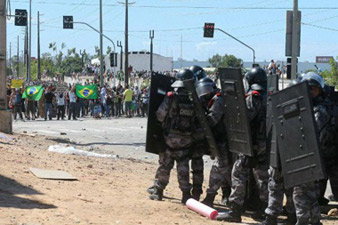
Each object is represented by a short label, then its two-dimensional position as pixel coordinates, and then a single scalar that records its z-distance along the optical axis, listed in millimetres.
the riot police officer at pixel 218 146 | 8773
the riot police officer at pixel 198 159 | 9039
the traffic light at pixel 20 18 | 37112
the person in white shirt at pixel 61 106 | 33788
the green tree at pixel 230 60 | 86375
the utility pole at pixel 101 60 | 46438
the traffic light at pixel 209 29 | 38531
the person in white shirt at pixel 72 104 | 33978
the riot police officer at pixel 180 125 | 8914
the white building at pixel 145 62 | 108875
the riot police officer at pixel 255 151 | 7934
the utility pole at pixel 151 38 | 60619
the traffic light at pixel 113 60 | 53975
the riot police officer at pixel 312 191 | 7035
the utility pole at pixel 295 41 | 22406
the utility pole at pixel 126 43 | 49875
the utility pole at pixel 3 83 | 17656
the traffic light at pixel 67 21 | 46156
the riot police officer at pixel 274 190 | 7289
